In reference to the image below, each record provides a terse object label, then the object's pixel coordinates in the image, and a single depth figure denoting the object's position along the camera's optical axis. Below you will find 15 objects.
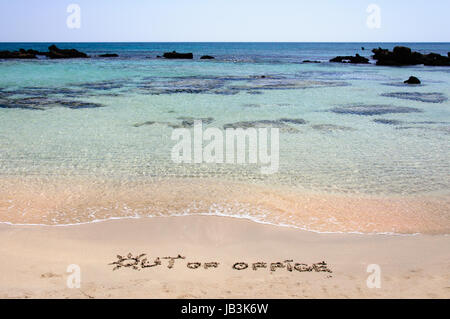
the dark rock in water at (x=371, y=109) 19.06
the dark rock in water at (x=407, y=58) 58.69
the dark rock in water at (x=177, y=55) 79.00
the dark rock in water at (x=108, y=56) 82.16
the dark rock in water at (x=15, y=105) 18.78
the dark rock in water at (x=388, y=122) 16.47
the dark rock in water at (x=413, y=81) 32.26
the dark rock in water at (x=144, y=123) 15.41
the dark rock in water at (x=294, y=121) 16.41
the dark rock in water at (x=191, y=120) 15.90
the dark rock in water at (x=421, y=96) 23.36
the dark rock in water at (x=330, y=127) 15.22
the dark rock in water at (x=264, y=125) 14.98
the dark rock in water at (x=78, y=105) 19.31
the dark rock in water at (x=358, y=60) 66.75
